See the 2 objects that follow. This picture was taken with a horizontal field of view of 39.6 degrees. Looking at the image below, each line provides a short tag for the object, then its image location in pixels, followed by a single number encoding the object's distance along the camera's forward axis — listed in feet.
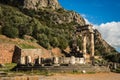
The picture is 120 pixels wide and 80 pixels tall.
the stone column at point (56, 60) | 81.00
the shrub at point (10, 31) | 126.08
